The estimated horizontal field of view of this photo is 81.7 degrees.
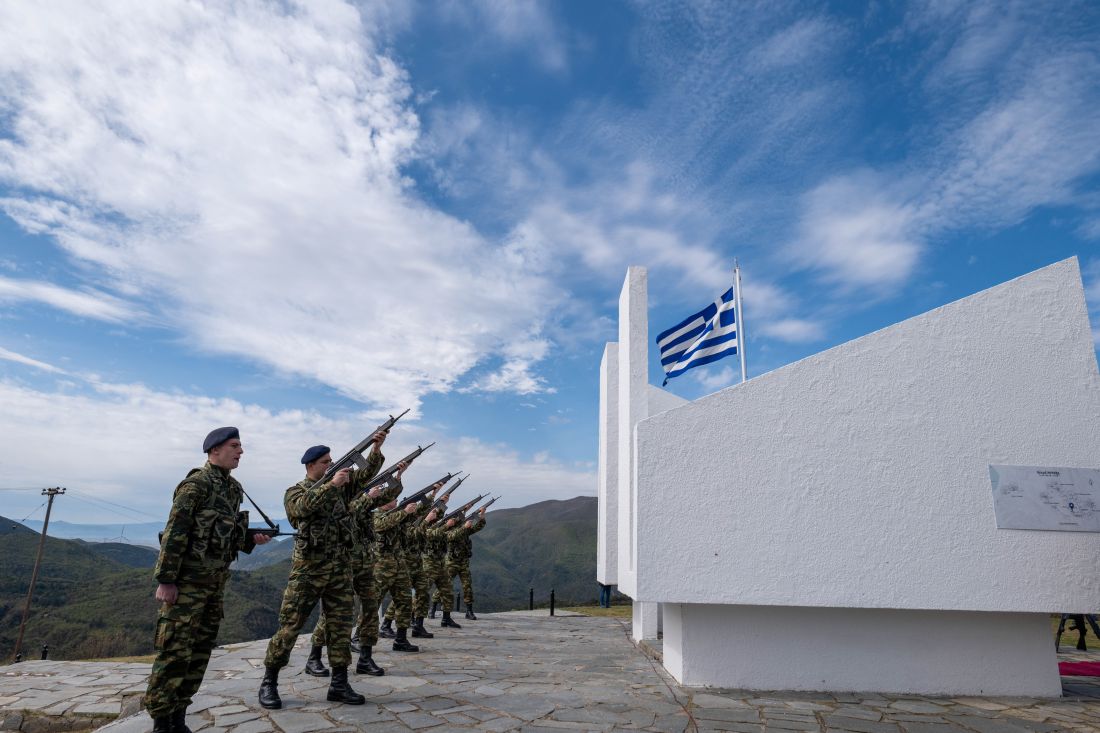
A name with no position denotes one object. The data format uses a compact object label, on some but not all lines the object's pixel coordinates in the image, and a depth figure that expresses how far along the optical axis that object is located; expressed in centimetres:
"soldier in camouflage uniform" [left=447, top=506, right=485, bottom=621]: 1330
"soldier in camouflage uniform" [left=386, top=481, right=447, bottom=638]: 993
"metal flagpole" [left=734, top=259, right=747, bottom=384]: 906
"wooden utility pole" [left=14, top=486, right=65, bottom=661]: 2753
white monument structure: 651
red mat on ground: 827
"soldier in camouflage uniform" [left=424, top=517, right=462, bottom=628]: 1184
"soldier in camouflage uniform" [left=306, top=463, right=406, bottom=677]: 654
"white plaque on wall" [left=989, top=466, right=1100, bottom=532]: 654
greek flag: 955
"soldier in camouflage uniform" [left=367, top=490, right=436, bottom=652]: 867
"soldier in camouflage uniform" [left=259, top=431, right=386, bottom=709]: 557
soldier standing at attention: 434
